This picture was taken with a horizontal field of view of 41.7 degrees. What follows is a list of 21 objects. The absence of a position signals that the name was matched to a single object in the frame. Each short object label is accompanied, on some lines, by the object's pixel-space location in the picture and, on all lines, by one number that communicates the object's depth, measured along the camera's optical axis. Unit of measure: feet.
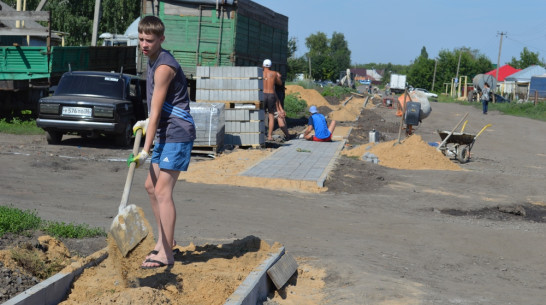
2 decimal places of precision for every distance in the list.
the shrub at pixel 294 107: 111.34
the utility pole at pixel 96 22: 94.89
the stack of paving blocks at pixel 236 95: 55.42
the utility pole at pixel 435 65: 370.12
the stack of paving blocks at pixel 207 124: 50.16
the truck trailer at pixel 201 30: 68.54
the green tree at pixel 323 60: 399.24
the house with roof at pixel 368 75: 584.93
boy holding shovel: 19.10
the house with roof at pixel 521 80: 210.59
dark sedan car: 49.57
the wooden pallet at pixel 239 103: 55.67
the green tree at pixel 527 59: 382.83
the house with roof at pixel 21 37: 68.03
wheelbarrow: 59.41
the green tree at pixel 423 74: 386.79
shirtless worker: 63.57
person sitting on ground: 65.87
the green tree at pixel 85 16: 179.63
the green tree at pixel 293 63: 298.15
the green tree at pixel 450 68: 376.48
